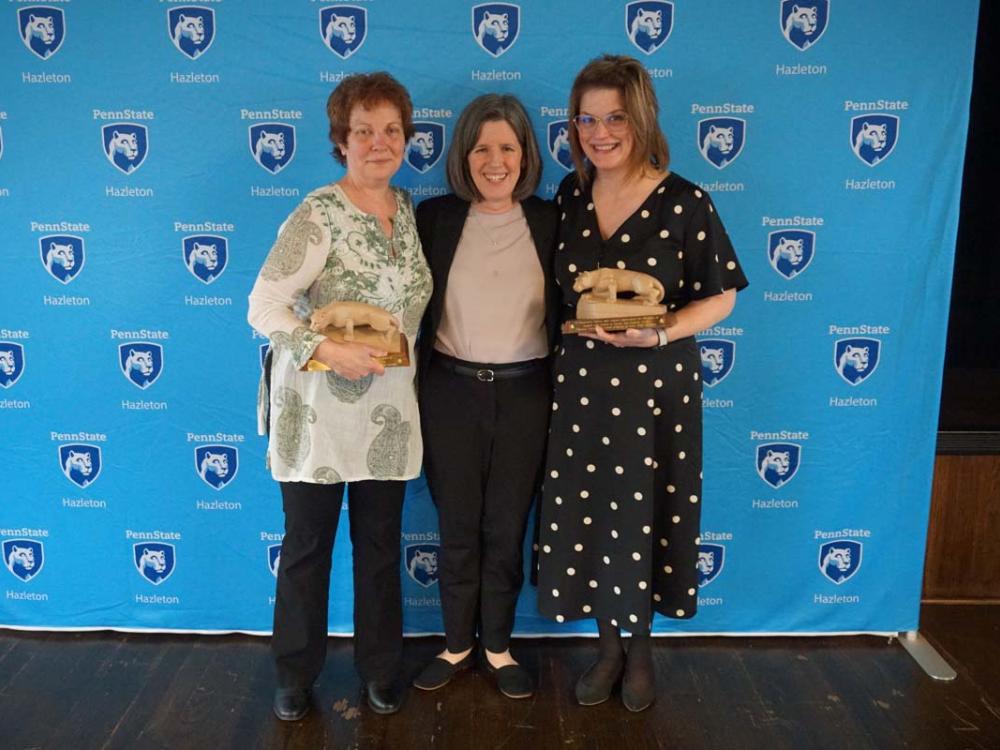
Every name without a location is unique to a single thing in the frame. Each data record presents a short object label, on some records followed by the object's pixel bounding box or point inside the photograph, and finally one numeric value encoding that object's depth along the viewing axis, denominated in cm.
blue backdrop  235
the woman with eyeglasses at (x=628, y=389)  205
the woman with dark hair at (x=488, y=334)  211
